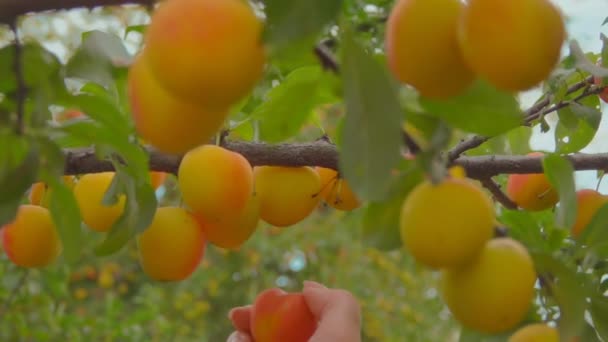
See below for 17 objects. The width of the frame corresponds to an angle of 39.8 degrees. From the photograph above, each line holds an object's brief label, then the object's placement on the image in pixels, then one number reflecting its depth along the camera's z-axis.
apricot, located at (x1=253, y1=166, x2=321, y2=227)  0.85
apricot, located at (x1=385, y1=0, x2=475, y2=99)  0.45
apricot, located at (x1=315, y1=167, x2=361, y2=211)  0.93
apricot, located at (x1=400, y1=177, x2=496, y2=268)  0.47
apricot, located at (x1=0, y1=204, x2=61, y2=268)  0.83
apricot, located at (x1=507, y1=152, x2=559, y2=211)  0.94
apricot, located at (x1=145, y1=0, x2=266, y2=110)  0.43
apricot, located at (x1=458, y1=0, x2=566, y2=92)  0.43
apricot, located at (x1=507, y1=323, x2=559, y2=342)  0.54
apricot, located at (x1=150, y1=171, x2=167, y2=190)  0.89
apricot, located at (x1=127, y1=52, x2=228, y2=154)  0.47
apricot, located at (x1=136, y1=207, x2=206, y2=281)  0.78
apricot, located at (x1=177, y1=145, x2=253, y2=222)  0.73
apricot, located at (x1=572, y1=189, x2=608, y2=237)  0.86
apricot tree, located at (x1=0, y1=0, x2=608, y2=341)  0.44
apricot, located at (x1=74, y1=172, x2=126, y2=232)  0.83
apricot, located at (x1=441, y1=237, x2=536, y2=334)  0.49
